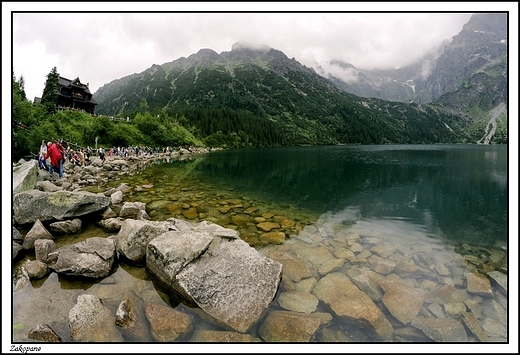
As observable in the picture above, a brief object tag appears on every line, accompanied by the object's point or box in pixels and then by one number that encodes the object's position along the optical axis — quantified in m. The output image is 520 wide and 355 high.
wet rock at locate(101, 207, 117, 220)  11.55
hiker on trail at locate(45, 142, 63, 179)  19.72
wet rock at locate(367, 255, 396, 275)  8.62
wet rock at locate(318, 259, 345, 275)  8.37
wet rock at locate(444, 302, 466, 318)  6.62
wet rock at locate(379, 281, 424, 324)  6.46
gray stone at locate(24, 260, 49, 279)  7.02
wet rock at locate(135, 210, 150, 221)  12.01
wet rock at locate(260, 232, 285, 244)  11.03
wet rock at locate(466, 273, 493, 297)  7.55
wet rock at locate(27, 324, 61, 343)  5.10
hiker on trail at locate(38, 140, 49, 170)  19.89
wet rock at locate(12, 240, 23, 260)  8.00
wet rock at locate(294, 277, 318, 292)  7.32
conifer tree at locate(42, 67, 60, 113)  54.57
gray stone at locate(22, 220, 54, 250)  8.61
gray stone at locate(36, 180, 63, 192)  15.22
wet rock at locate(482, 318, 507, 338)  6.16
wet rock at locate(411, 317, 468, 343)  5.93
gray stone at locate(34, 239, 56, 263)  7.74
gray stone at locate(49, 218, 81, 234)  9.85
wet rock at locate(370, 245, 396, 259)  10.02
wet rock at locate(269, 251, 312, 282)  8.04
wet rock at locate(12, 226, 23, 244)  8.62
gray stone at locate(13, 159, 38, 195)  12.89
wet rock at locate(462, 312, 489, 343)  6.05
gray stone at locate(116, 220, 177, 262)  8.02
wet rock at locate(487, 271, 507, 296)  7.78
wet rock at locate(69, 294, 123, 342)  5.27
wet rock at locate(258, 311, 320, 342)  5.63
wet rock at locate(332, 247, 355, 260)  9.59
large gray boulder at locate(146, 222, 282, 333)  6.03
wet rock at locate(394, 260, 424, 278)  8.60
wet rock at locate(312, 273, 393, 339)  6.06
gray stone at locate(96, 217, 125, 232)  10.47
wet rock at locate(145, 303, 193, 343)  5.47
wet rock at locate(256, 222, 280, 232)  12.54
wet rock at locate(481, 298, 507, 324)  6.56
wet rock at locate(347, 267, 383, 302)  7.25
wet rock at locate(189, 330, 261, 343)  5.46
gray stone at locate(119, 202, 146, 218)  12.49
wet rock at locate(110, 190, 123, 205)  15.00
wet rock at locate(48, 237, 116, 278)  7.19
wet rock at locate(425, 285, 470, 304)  7.16
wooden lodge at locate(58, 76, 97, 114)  68.12
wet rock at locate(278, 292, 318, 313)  6.46
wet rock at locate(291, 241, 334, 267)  9.23
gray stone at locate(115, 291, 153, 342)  5.49
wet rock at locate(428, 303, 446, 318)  6.58
